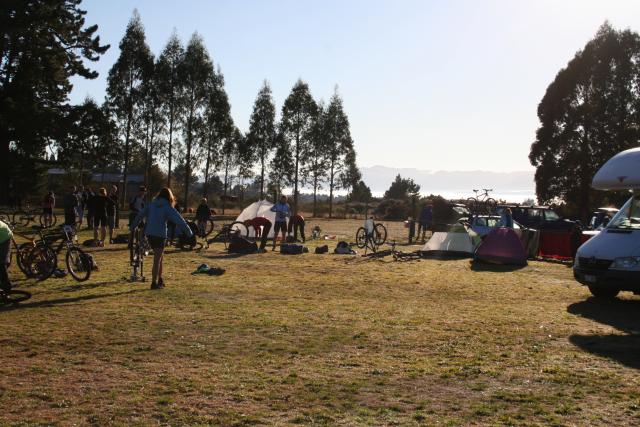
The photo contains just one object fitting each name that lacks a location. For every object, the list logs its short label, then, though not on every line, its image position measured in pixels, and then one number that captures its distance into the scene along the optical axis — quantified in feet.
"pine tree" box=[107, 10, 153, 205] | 156.66
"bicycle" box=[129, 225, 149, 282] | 42.57
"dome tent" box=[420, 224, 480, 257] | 66.80
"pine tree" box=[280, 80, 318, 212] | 195.42
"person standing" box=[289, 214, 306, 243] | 82.23
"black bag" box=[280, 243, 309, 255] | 66.03
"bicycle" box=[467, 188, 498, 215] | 99.87
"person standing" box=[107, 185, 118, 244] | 69.07
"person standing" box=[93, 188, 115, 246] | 65.41
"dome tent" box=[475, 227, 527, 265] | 60.23
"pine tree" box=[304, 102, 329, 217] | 200.13
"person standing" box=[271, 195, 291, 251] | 73.61
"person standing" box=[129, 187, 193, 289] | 38.65
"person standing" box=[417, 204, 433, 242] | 95.49
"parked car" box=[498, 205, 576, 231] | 88.94
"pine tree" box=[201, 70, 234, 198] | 175.94
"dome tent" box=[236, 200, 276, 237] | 82.79
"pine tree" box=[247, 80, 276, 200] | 194.70
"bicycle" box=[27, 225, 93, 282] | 41.45
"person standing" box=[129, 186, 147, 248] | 63.52
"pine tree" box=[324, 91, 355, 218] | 210.79
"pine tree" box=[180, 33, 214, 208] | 169.89
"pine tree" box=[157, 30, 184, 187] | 166.09
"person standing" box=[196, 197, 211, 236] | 77.82
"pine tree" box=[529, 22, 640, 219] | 134.82
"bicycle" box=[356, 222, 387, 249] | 73.21
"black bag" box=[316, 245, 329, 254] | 68.28
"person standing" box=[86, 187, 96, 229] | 67.56
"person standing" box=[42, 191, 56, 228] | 88.69
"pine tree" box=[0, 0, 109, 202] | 104.94
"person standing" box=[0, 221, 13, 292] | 30.37
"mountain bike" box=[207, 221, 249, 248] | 70.70
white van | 35.99
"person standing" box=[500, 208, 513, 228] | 65.16
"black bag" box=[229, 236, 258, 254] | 65.41
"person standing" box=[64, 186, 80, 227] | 71.41
